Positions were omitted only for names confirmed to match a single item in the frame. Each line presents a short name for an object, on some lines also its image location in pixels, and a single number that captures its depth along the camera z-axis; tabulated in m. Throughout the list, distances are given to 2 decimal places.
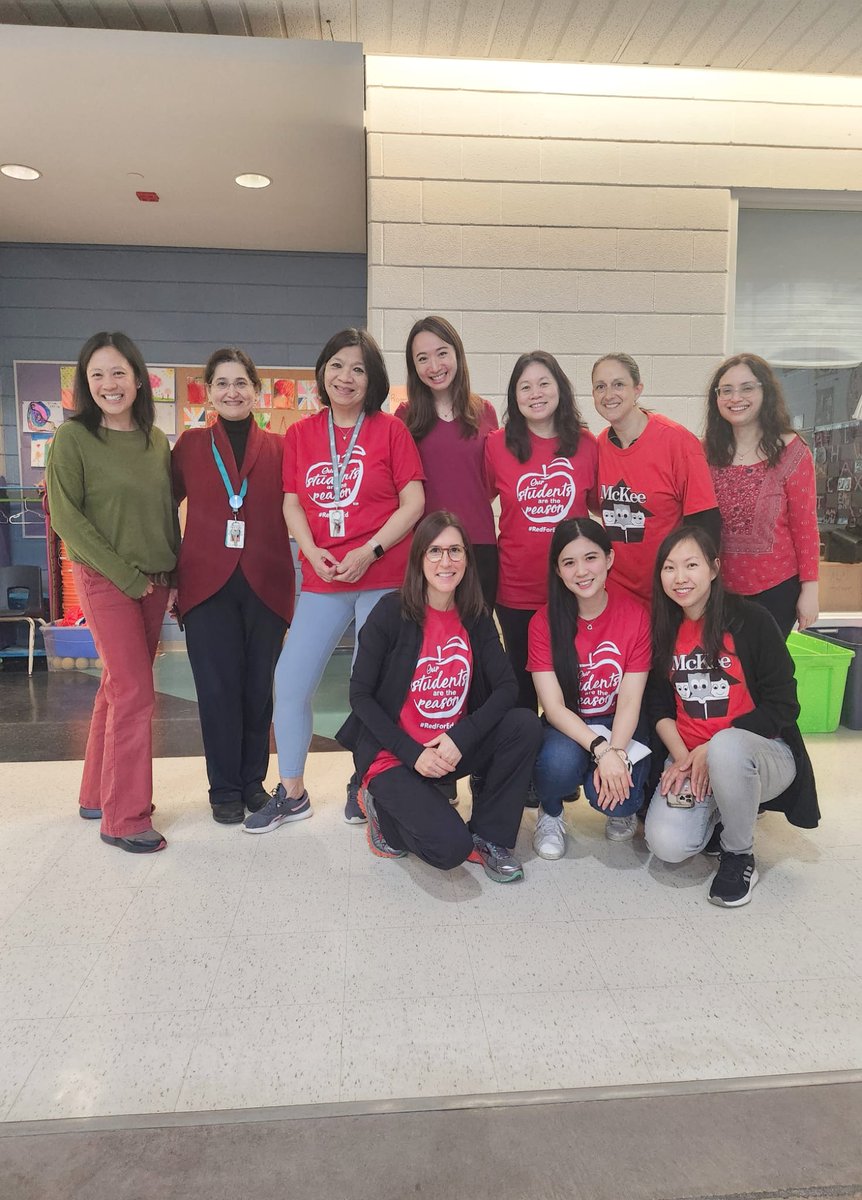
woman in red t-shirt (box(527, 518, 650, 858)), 2.21
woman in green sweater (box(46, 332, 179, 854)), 2.25
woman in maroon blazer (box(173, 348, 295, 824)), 2.42
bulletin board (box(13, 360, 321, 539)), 5.76
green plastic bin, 3.47
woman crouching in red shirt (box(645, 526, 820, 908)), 2.06
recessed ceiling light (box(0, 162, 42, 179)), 4.35
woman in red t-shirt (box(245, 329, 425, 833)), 2.38
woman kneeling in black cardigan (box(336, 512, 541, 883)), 2.12
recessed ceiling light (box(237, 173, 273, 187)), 4.44
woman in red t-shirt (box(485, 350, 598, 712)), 2.39
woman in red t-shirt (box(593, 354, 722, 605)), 2.35
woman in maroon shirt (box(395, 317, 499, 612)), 2.46
